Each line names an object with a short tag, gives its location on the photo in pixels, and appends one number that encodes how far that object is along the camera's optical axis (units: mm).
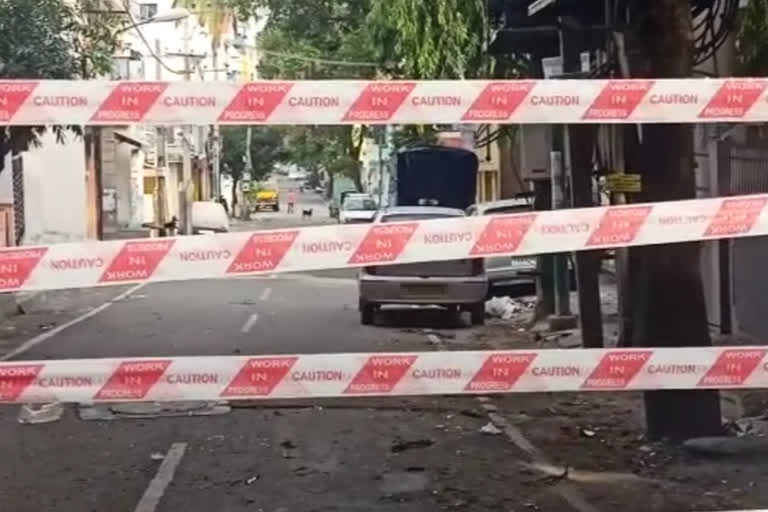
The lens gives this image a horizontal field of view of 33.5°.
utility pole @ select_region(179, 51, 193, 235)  42969
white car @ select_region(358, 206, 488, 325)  18109
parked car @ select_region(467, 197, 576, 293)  21406
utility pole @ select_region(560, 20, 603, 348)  13586
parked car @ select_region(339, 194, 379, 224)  49531
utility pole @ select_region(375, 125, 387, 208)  44659
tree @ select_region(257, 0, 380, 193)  33156
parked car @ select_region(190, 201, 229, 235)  44219
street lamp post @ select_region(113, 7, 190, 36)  32381
